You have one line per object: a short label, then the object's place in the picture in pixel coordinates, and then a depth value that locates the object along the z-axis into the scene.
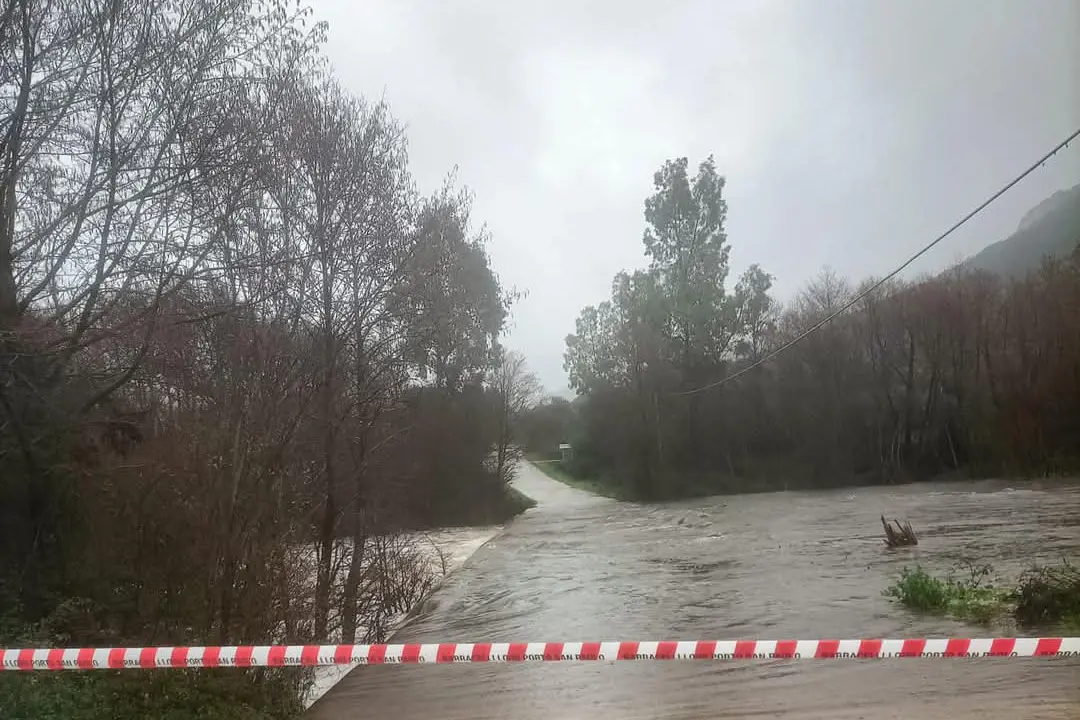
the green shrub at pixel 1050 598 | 9.55
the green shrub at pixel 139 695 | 6.02
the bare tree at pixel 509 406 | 46.56
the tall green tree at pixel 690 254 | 46.31
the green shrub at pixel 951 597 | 10.62
